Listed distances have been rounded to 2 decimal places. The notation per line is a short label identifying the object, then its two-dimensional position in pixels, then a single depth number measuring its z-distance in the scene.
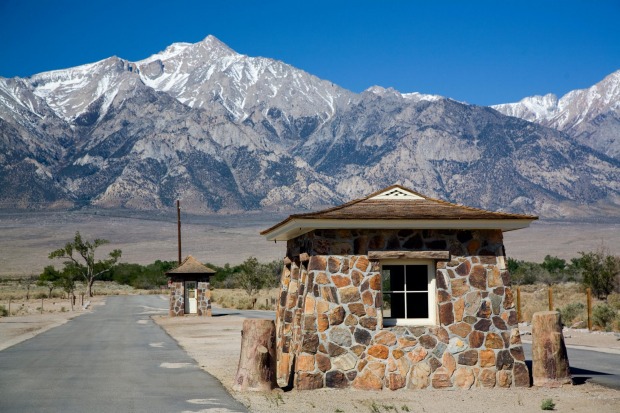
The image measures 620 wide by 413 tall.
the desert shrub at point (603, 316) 28.69
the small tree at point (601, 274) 41.38
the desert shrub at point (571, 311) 31.33
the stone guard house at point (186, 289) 44.16
